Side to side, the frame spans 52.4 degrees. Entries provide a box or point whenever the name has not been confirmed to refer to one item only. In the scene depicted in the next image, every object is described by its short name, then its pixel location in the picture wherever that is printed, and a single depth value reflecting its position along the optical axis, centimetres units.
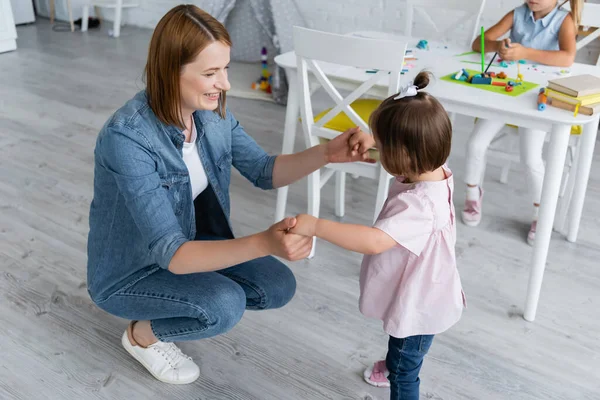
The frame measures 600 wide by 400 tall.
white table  163
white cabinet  435
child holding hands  115
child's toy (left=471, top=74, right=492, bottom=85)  183
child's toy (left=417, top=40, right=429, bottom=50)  224
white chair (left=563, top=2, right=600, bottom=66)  238
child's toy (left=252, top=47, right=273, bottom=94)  365
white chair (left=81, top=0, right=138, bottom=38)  481
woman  121
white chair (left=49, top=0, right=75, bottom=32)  501
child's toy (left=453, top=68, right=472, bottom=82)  187
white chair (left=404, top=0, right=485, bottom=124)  249
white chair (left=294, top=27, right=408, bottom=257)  165
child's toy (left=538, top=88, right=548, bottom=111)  164
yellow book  160
